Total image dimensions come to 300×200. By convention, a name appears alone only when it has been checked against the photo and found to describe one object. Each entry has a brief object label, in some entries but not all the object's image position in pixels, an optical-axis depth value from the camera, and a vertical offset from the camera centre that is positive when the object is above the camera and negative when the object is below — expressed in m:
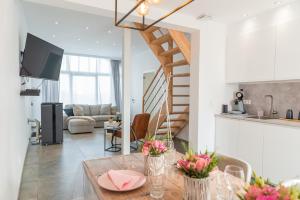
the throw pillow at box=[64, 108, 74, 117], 7.95 -0.72
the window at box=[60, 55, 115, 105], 8.65 +0.56
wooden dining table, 1.19 -0.58
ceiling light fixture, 1.50 +0.63
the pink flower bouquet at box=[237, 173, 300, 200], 0.70 -0.35
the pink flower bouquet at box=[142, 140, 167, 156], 1.38 -0.37
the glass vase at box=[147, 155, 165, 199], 1.18 -0.49
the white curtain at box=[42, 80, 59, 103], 8.05 +0.09
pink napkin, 1.26 -0.55
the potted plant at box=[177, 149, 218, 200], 1.03 -0.42
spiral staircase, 4.00 +0.61
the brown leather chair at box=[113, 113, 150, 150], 4.42 -0.74
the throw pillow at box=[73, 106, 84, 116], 7.85 -0.67
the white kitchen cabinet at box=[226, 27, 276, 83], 3.11 +0.62
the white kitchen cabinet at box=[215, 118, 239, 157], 3.40 -0.71
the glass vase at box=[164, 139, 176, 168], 1.51 -0.45
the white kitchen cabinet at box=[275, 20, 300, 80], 2.79 +0.59
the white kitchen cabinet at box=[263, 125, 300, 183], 2.61 -0.79
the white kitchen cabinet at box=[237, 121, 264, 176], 3.01 -0.76
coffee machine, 3.82 -0.18
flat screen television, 2.89 +0.54
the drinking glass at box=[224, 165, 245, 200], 0.96 -0.41
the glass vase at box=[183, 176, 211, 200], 1.03 -0.48
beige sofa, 7.41 -0.78
